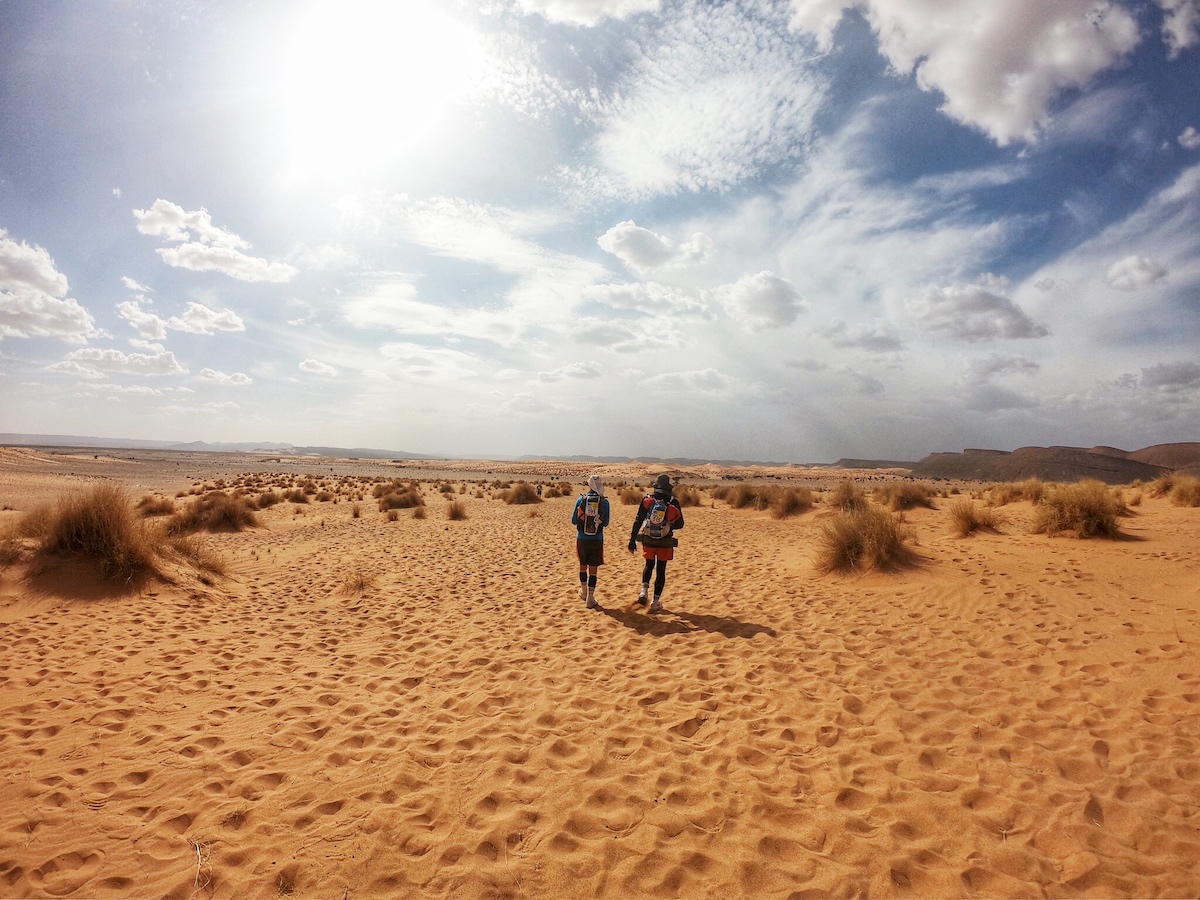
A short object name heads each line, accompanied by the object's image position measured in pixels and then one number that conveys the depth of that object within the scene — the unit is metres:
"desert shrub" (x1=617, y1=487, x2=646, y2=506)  25.90
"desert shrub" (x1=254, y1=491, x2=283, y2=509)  23.69
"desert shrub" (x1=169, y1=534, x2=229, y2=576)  10.16
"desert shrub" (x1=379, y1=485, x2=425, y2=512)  24.39
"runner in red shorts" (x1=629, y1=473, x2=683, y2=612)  8.07
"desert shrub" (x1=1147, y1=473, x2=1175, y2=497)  17.93
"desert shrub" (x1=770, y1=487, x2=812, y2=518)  20.16
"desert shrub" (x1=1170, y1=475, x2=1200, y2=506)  15.17
